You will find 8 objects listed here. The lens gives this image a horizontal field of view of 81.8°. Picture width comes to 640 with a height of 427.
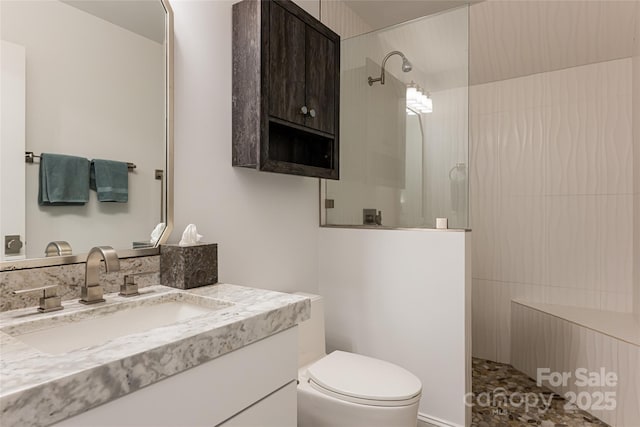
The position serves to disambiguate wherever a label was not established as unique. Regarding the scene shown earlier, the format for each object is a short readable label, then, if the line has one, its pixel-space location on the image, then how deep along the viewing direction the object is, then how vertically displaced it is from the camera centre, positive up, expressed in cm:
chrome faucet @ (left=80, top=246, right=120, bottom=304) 105 -18
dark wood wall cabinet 154 +60
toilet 136 -68
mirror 99 +32
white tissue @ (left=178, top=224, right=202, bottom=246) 134 -7
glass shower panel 189 +50
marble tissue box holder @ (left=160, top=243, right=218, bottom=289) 126 -17
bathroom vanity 59 -29
